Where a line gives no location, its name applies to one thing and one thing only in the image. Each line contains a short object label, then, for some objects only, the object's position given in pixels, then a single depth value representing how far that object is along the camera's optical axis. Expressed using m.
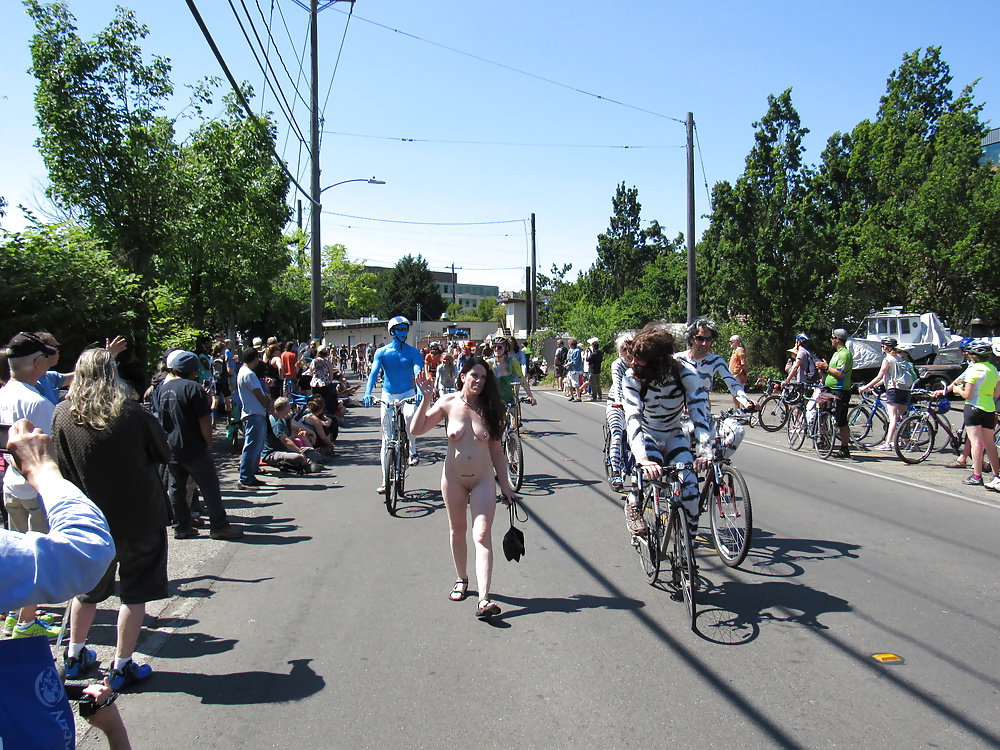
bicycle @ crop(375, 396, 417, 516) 8.43
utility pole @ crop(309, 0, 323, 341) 20.53
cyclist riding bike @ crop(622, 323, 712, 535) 5.59
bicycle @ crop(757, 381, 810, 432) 14.14
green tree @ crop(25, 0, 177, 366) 12.02
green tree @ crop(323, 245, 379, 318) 62.87
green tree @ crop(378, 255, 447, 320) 88.25
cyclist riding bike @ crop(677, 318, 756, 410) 6.45
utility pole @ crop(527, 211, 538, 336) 49.41
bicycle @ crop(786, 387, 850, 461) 12.00
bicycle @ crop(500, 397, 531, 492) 9.57
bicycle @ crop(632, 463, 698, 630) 4.88
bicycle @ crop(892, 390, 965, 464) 11.40
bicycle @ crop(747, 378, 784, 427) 15.16
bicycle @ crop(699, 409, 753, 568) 5.84
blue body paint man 8.92
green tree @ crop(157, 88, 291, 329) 14.15
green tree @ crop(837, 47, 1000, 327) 27.80
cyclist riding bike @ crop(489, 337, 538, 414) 10.62
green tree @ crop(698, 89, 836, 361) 28.73
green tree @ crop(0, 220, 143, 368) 9.39
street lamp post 21.09
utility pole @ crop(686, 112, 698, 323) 24.09
